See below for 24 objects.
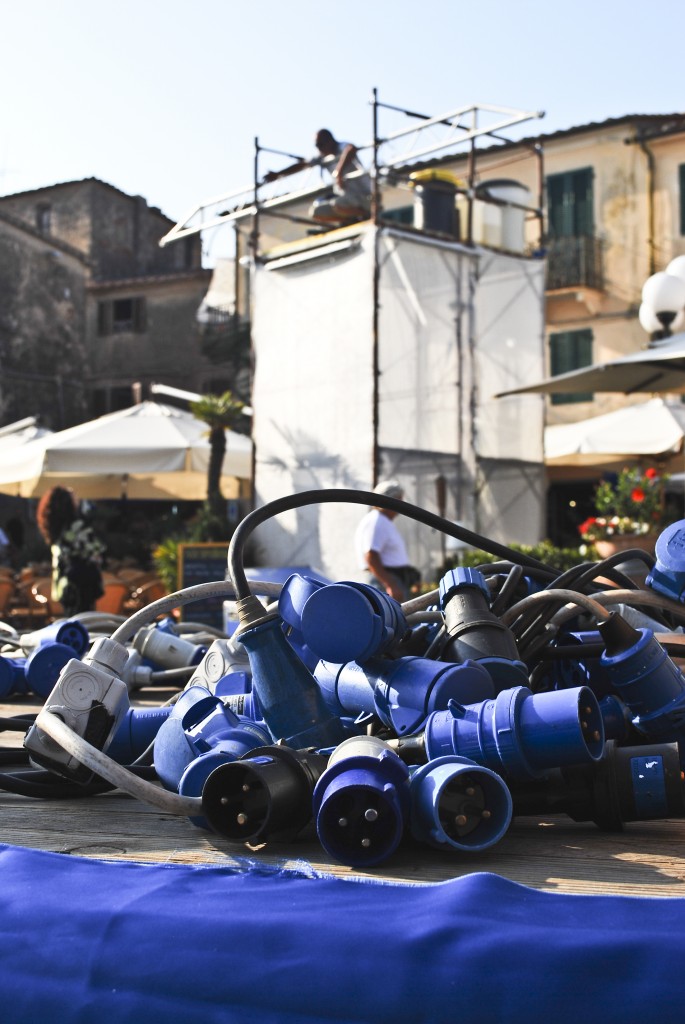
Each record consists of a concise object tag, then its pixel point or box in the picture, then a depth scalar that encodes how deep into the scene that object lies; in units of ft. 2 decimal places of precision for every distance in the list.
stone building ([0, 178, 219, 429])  89.40
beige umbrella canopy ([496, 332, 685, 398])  23.65
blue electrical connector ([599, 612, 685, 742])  5.05
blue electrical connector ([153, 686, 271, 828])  4.80
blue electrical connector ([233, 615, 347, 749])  4.99
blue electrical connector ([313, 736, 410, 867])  4.05
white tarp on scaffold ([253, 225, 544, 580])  36.96
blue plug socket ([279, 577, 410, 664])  4.87
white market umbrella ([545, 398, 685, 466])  39.04
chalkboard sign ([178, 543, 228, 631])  32.17
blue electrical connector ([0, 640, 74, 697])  8.64
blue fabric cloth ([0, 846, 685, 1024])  2.83
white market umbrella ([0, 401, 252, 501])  38.70
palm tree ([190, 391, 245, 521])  39.70
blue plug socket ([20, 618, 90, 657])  9.76
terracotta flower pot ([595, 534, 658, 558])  22.00
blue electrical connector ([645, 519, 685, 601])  6.16
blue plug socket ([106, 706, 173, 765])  6.37
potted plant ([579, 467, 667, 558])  26.30
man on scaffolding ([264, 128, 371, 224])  39.40
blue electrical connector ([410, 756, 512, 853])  4.08
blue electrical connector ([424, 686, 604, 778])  4.30
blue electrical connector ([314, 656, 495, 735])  4.74
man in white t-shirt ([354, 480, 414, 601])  22.15
